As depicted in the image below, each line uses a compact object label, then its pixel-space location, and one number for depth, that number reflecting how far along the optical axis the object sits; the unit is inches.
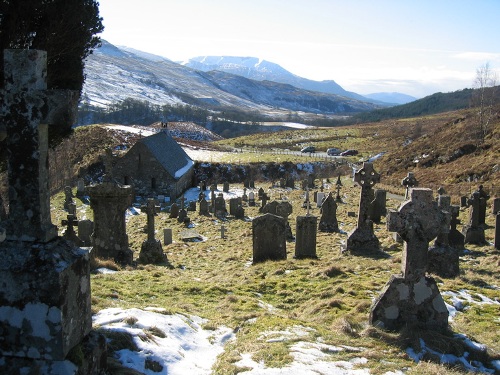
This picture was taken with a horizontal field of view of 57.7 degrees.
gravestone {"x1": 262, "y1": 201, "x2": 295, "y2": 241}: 697.6
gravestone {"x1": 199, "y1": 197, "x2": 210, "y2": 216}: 1030.4
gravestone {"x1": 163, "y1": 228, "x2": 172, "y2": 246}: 737.0
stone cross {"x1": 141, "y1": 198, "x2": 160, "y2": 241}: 567.8
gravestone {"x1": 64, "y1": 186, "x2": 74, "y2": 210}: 1148.3
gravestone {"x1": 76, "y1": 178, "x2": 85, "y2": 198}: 1293.2
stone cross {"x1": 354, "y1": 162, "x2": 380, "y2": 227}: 558.3
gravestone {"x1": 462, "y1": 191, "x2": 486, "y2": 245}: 583.9
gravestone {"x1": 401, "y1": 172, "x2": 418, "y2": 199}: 626.5
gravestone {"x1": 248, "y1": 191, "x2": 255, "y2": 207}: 1149.1
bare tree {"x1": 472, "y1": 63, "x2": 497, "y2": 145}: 1666.6
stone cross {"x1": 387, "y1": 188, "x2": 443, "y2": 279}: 263.4
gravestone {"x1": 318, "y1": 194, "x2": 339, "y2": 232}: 704.4
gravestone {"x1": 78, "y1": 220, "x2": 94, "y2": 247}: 686.5
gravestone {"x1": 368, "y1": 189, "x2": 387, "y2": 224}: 783.8
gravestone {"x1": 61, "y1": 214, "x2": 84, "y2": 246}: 488.1
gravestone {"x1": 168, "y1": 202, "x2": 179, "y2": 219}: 1014.4
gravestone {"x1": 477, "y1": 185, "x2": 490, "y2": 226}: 649.0
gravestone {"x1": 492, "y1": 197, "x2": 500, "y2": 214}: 770.8
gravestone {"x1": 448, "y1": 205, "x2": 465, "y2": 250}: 538.9
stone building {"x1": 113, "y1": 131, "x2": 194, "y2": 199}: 1406.3
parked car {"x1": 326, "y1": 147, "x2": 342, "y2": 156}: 2613.2
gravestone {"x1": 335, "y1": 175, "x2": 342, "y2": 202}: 1052.0
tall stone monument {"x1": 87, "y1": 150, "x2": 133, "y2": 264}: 499.5
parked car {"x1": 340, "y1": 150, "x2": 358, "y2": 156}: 2554.1
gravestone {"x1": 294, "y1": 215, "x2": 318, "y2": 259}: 527.8
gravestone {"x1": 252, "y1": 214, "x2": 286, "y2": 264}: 515.8
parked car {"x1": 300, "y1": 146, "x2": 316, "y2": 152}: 2699.3
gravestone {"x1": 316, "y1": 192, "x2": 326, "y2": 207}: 1031.6
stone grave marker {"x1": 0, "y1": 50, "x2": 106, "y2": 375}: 148.9
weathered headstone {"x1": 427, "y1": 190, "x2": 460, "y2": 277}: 418.9
